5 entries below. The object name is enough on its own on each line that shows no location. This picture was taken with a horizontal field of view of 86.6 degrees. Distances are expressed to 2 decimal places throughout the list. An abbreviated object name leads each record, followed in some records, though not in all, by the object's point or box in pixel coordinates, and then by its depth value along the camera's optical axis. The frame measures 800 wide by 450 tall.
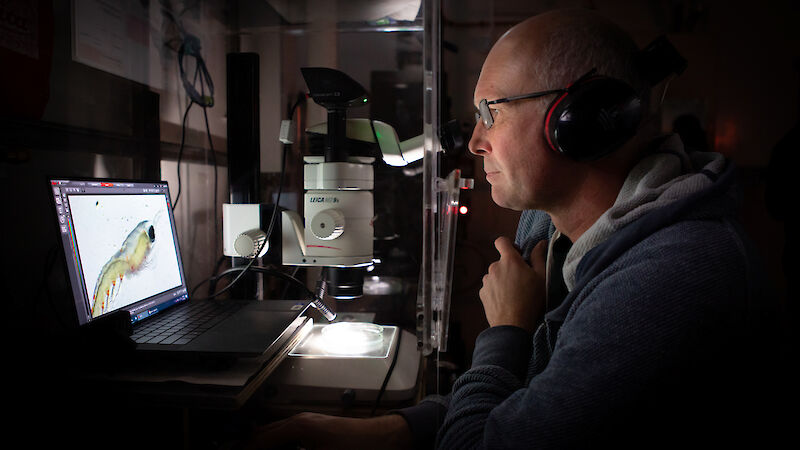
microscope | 1.03
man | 0.53
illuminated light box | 0.88
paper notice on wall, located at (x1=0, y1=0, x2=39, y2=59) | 0.82
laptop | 0.77
